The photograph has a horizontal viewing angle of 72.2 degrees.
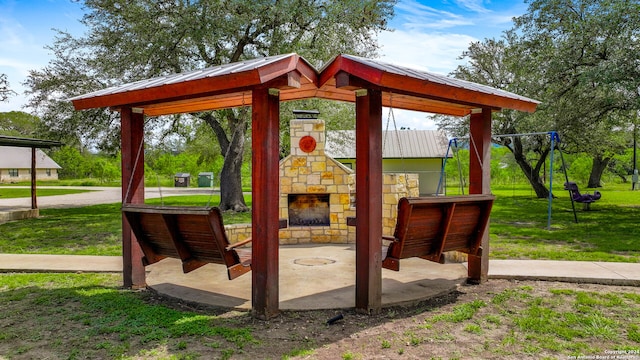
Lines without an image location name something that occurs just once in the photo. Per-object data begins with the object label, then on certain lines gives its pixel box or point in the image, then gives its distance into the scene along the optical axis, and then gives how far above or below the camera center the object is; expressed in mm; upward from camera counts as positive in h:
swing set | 10675 -557
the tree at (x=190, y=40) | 11234 +3875
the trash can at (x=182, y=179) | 35469 -53
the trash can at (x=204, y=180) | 33625 -126
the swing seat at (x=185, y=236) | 3961 -558
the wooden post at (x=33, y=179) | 12939 -26
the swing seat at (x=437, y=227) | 4129 -483
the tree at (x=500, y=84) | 18906 +4143
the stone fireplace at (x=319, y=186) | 8312 -142
